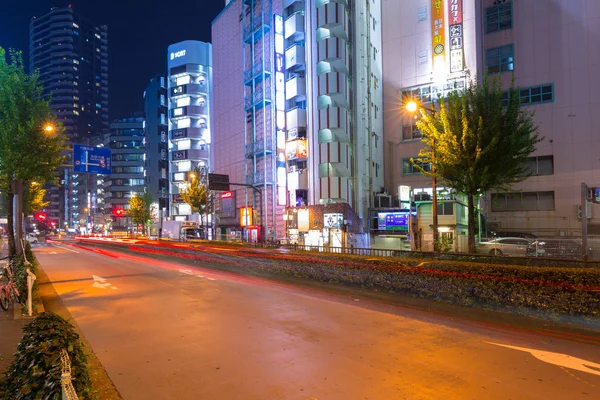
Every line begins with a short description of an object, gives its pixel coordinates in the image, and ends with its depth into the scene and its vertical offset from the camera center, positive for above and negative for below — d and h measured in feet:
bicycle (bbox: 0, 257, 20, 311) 35.29 -6.07
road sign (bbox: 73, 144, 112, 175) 75.05 +12.11
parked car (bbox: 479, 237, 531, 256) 80.52 -6.30
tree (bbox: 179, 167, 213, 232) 184.85 +11.70
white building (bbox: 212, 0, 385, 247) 120.37 +33.17
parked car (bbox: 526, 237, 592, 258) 67.36 -5.82
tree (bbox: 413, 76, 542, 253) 57.82 +10.79
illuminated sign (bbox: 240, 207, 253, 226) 146.82 +1.17
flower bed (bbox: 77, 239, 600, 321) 30.53 -6.21
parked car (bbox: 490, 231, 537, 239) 113.70 -5.74
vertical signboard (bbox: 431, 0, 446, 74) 129.39 +58.12
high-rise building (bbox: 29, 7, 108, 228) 585.22 +234.21
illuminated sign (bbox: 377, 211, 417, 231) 115.85 -1.28
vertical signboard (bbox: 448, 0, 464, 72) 125.70 +56.24
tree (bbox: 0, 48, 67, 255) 59.26 +13.90
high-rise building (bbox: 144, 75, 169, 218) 314.55 +66.16
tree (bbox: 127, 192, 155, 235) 256.34 +7.15
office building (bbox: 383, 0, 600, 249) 115.75 +43.05
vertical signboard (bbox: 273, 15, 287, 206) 141.79 +36.95
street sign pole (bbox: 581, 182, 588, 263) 37.50 -0.27
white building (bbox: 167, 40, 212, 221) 232.32 +62.65
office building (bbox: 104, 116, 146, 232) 365.40 +48.04
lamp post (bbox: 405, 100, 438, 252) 59.40 +5.62
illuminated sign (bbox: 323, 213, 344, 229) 115.55 -0.93
